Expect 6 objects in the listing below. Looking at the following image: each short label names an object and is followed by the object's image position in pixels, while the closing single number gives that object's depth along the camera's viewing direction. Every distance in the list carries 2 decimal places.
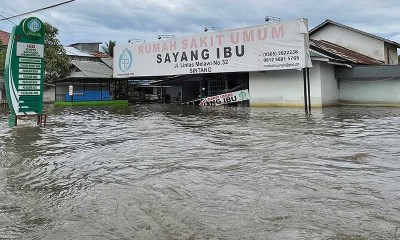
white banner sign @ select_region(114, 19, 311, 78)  23.23
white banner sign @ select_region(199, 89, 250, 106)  27.88
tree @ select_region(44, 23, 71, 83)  41.62
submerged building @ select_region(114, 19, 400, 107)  23.78
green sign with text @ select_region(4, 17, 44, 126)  13.66
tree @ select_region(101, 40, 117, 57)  61.13
